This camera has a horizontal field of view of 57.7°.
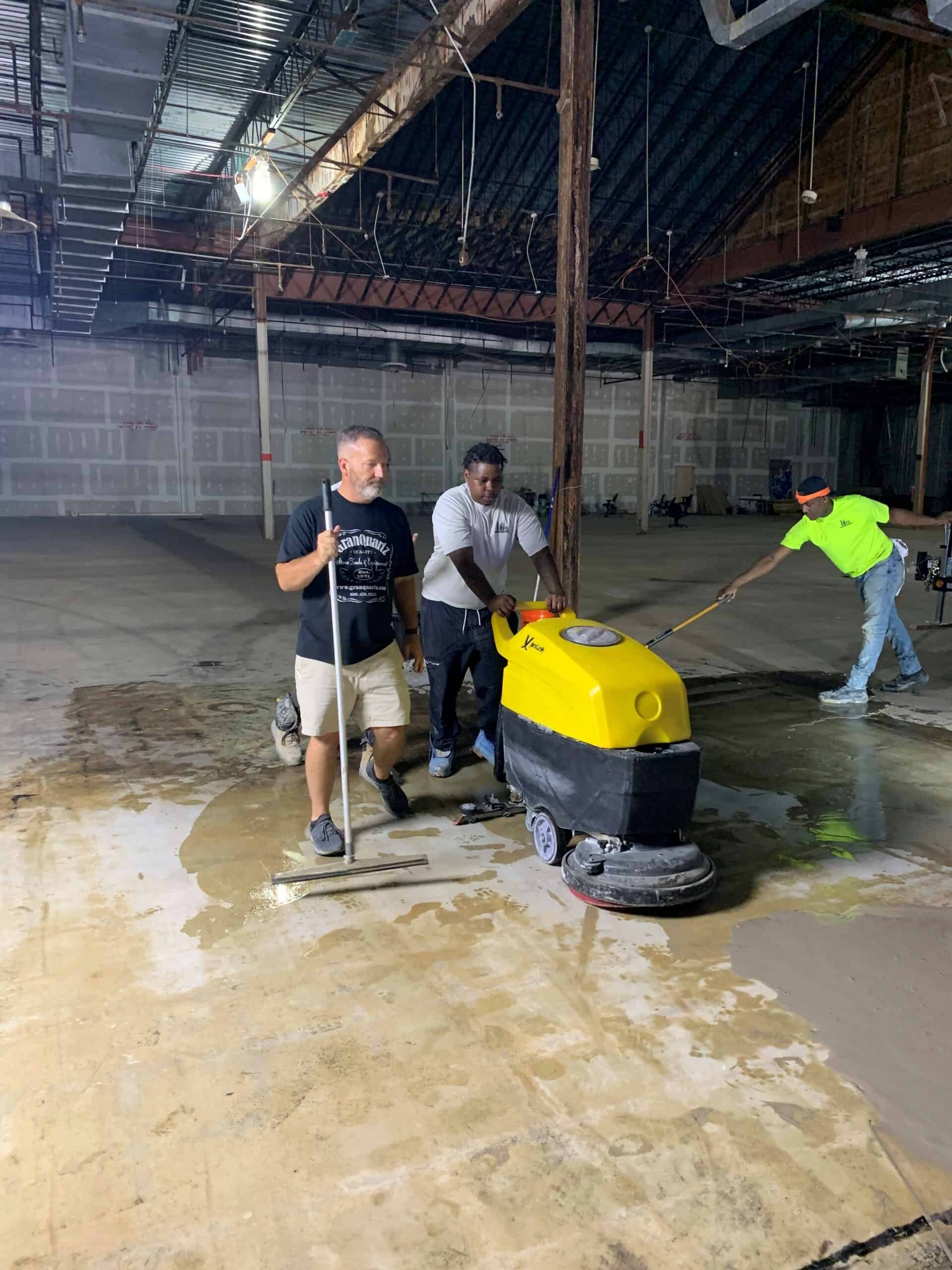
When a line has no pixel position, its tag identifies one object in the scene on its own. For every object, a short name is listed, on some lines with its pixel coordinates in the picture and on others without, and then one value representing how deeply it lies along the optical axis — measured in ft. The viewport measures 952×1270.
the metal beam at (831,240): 38.47
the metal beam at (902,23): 23.38
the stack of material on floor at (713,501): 77.51
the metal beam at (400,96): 22.52
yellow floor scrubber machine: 7.98
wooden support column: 18.16
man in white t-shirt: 11.58
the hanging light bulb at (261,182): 32.42
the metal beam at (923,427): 59.47
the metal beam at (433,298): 50.75
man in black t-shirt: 9.60
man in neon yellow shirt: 15.40
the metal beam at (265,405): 47.24
